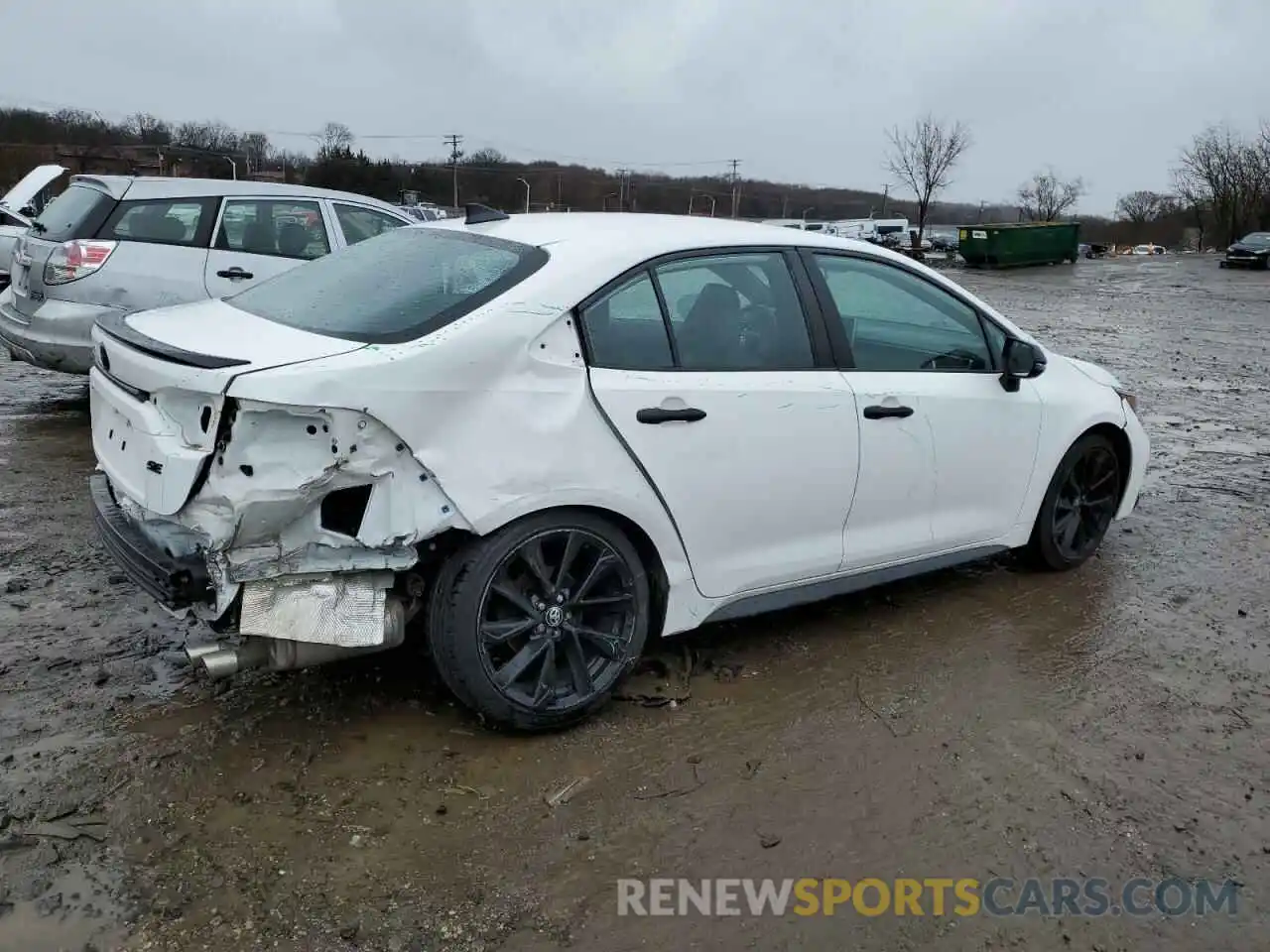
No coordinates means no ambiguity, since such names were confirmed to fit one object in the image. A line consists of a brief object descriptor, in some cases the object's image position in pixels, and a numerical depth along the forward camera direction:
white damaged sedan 2.94
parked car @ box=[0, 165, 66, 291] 13.33
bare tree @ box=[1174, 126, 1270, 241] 62.72
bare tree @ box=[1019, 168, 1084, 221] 95.69
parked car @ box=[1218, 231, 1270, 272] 39.50
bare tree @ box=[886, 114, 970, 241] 63.47
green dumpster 38.25
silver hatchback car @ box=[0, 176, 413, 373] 6.88
